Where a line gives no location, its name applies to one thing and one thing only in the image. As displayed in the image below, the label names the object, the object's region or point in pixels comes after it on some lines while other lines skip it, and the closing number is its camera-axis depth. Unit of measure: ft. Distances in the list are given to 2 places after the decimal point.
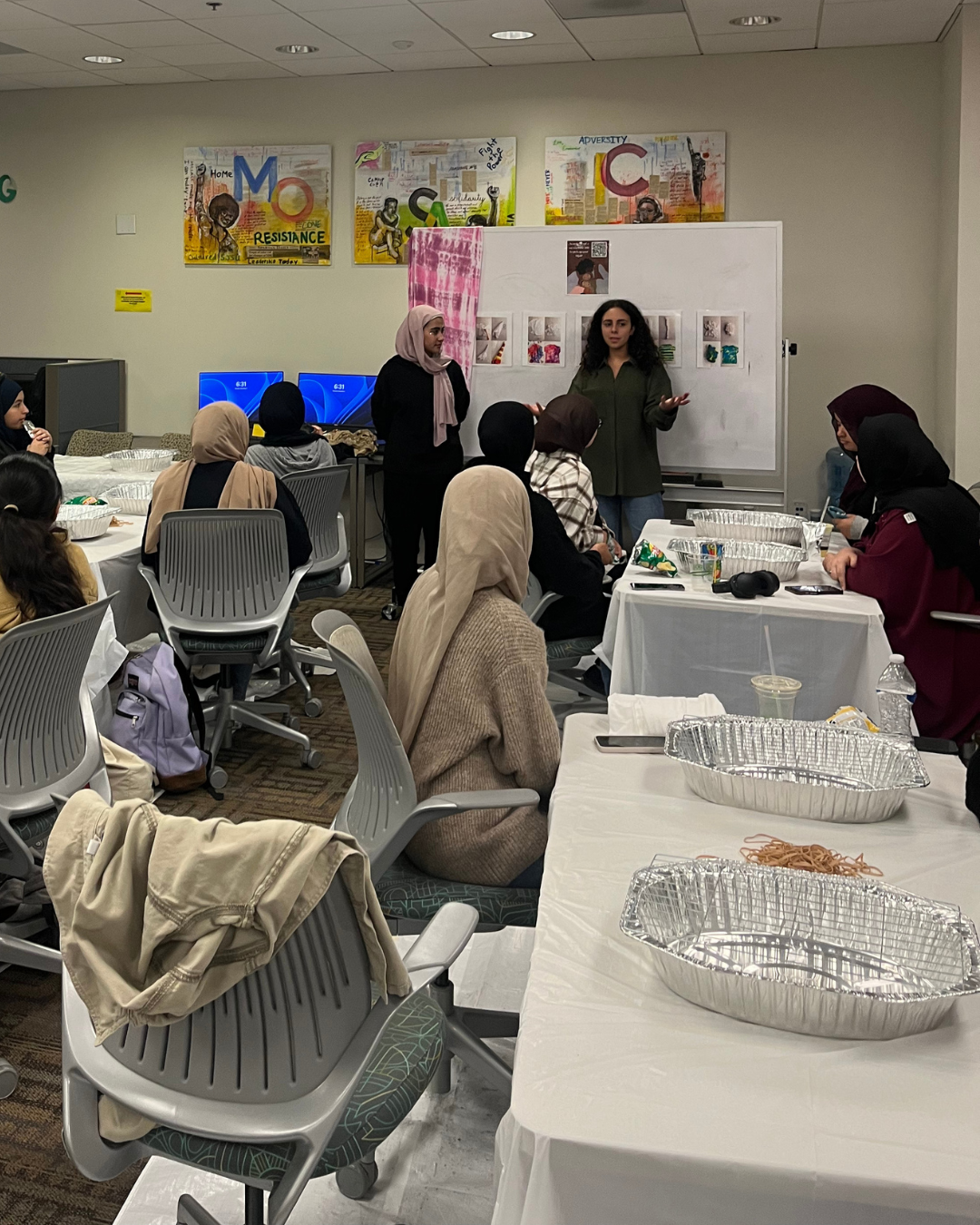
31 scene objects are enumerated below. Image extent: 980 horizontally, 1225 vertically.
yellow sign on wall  24.25
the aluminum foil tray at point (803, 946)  3.74
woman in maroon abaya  10.10
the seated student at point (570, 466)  13.06
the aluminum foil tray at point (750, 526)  12.34
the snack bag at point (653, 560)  11.60
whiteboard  17.69
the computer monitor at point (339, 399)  22.84
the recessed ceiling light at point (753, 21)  17.95
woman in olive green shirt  17.61
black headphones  10.50
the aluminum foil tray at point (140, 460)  17.15
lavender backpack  11.54
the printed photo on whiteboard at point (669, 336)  18.08
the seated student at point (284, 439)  15.69
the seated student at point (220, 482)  12.55
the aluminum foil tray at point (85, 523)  12.82
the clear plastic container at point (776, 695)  7.06
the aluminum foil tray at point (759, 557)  11.08
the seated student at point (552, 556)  12.00
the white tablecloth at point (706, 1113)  3.21
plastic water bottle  7.00
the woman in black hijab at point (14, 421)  15.87
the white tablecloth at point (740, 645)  10.18
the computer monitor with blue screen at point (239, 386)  23.50
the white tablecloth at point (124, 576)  12.08
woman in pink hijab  18.25
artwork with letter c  20.62
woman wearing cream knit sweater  6.64
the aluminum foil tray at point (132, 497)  14.73
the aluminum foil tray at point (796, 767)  5.56
